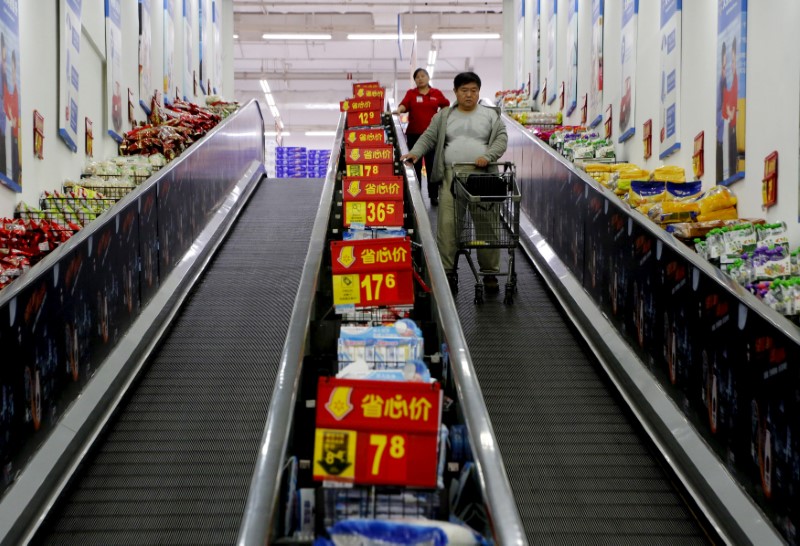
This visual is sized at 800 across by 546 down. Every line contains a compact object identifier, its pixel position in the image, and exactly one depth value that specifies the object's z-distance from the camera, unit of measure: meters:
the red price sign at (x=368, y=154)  9.81
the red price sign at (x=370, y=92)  13.41
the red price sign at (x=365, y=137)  11.12
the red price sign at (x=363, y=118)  12.74
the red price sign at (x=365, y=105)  12.92
